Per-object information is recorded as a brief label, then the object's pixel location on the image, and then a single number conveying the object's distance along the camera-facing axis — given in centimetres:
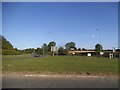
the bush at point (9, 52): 2631
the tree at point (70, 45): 6272
